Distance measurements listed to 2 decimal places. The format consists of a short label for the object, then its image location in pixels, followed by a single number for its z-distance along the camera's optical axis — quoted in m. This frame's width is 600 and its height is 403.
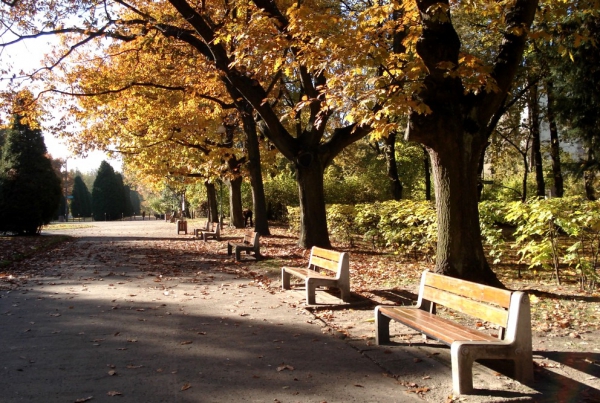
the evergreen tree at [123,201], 86.25
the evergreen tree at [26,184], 23.58
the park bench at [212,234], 20.77
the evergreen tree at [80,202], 92.31
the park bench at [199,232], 22.91
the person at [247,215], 30.36
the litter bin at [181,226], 28.08
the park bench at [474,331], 4.09
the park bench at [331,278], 7.74
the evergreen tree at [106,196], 84.69
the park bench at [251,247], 13.45
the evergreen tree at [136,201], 136.10
